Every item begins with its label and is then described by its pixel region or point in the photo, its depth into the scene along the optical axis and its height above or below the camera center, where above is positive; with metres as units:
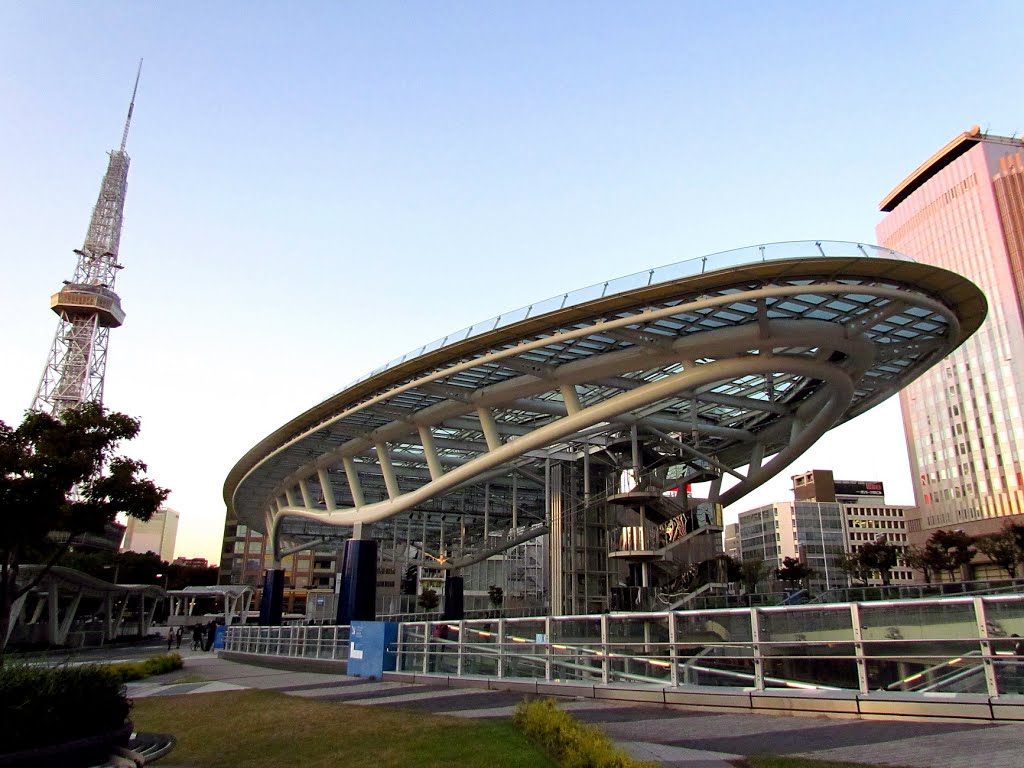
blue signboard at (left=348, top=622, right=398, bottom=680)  18.73 -1.04
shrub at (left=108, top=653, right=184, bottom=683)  22.44 -1.88
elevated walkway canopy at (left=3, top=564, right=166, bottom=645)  40.94 +0.09
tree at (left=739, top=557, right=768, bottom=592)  73.88 +3.62
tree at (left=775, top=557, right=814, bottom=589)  71.12 +3.39
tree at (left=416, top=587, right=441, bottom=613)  87.88 +0.68
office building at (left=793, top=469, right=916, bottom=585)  132.69 +17.83
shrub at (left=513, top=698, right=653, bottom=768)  6.98 -1.32
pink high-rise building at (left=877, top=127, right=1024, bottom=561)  90.56 +30.02
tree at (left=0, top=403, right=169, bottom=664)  15.44 +2.58
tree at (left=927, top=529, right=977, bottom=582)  65.00 +5.55
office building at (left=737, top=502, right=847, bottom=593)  128.50 +12.39
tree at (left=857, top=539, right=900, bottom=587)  61.62 +4.24
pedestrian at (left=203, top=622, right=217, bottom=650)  43.63 -1.84
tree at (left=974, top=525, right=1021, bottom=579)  59.28 +4.84
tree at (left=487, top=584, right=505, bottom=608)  81.17 +1.17
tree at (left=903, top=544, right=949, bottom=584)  64.69 +4.30
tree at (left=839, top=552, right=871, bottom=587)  71.62 +3.92
